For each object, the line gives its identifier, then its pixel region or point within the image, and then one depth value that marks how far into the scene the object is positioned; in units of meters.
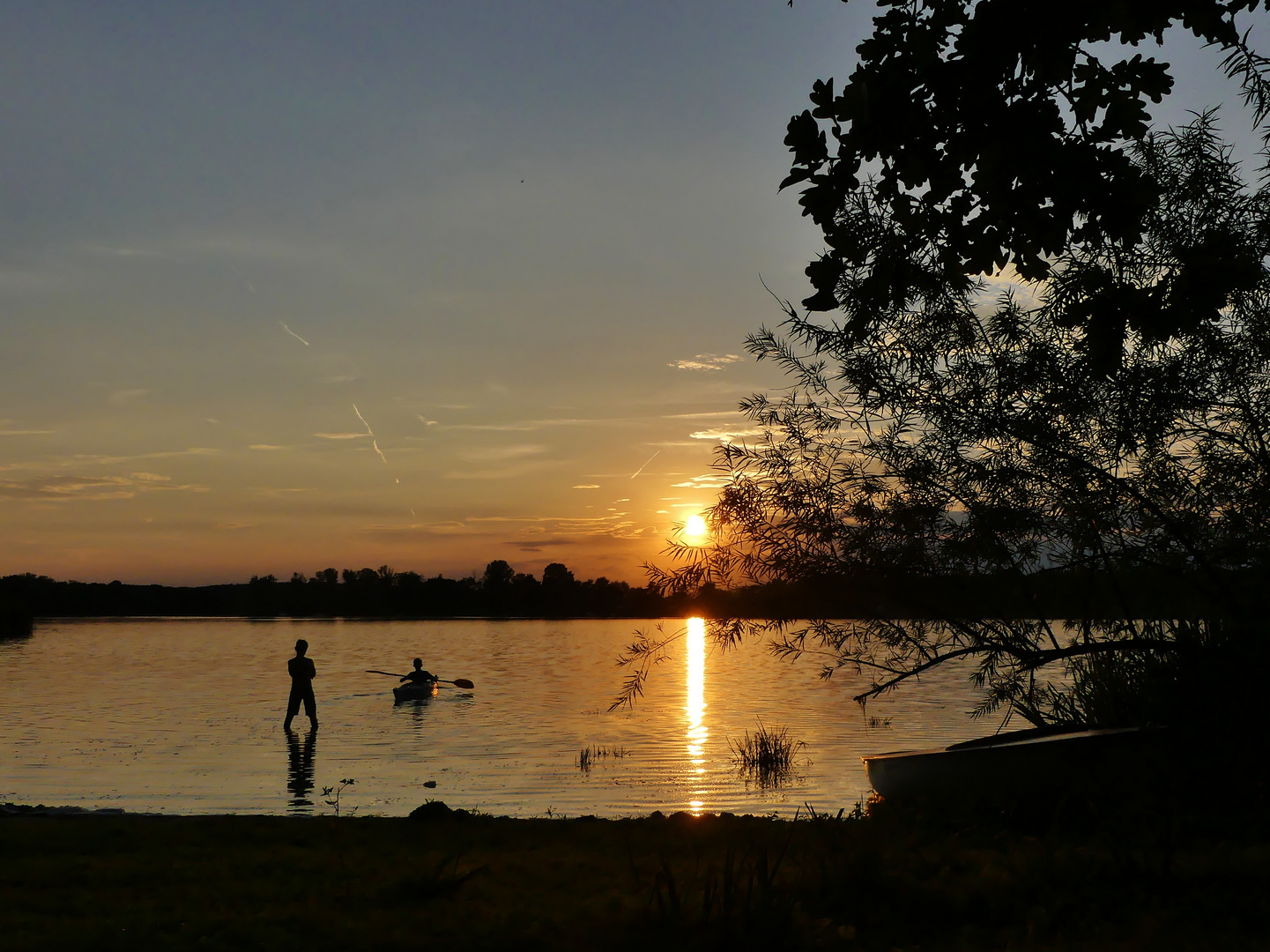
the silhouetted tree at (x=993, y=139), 7.21
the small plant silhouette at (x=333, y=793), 17.41
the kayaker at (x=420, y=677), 38.50
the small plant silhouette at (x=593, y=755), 23.11
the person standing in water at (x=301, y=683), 26.44
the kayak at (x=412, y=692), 38.09
